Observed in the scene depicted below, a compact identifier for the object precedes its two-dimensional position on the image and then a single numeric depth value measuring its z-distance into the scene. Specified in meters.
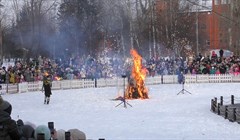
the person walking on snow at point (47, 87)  27.11
